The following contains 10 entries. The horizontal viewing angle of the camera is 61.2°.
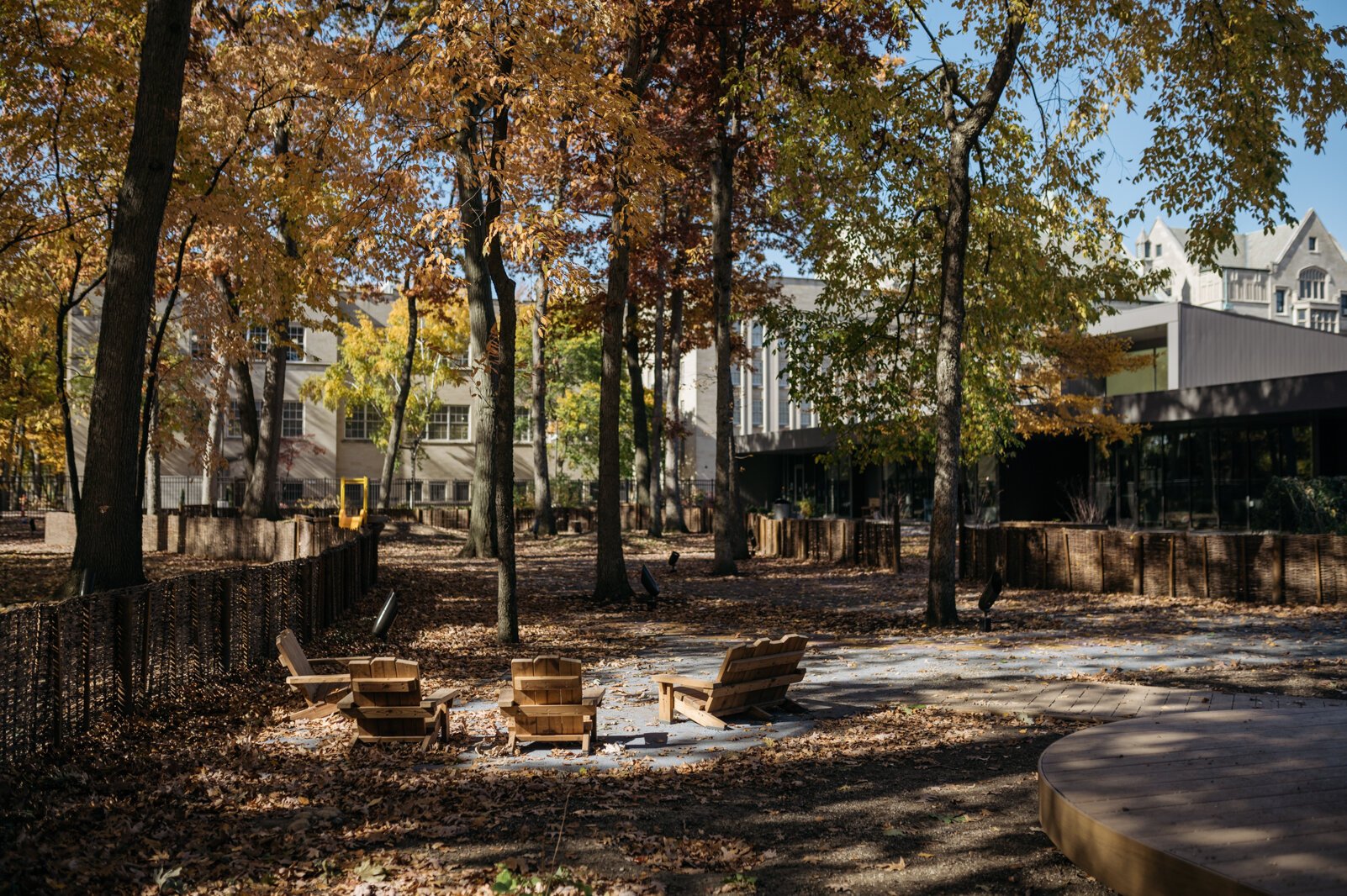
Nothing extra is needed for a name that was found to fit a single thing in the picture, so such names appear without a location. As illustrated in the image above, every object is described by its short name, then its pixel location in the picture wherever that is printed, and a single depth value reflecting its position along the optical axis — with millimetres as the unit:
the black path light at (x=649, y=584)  19109
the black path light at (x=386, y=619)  13875
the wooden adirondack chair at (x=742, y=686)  9914
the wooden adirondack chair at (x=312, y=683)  10312
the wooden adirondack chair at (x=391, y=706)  9125
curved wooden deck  4730
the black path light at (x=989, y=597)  15883
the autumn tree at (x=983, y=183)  15953
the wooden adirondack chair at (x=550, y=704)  9156
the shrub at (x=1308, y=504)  21812
